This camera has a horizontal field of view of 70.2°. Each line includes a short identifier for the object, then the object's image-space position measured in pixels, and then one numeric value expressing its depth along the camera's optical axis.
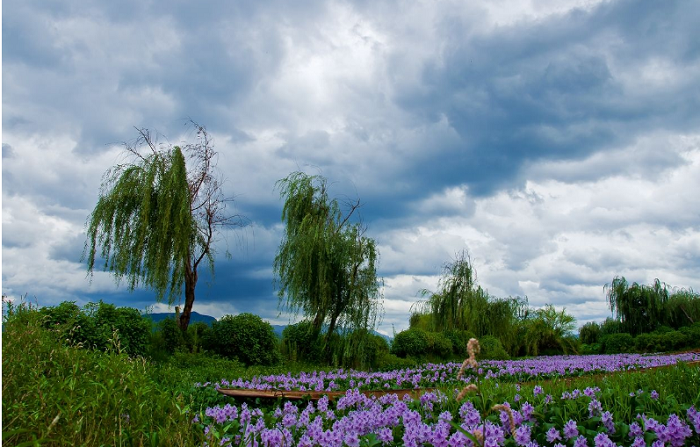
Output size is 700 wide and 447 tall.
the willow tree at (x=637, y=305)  23.70
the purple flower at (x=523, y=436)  3.01
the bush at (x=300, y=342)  12.98
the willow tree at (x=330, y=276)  12.41
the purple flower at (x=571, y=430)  3.19
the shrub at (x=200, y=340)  12.02
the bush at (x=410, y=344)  14.84
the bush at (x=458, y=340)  16.42
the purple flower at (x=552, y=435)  3.14
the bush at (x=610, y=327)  24.30
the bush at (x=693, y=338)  19.59
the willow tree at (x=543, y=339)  21.02
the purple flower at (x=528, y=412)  3.54
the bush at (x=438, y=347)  15.41
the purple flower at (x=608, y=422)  3.35
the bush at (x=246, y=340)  11.73
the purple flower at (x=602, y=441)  2.85
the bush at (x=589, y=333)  26.48
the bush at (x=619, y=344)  20.31
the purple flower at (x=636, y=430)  3.17
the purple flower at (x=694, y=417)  3.15
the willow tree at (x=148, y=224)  12.13
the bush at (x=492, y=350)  16.42
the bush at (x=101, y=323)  8.19
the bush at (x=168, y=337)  11.49
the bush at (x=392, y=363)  12.59
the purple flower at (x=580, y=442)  3.01
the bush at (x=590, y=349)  21.95
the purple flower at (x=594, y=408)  3.62
